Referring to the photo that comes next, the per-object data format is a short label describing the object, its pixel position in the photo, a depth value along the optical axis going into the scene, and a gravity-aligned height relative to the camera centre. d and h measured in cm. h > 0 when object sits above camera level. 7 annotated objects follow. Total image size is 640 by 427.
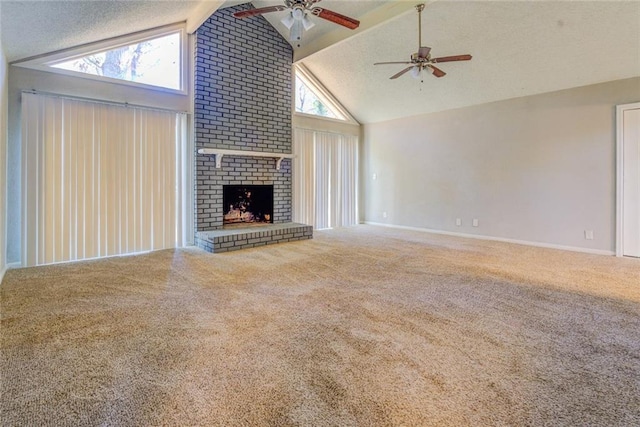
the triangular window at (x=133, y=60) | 418 +210
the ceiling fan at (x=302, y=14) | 310 +191
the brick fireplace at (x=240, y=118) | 528 +163
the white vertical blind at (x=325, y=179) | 684 +70
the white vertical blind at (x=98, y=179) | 402 +44
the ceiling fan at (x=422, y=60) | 397 +191
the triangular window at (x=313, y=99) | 687 +243
